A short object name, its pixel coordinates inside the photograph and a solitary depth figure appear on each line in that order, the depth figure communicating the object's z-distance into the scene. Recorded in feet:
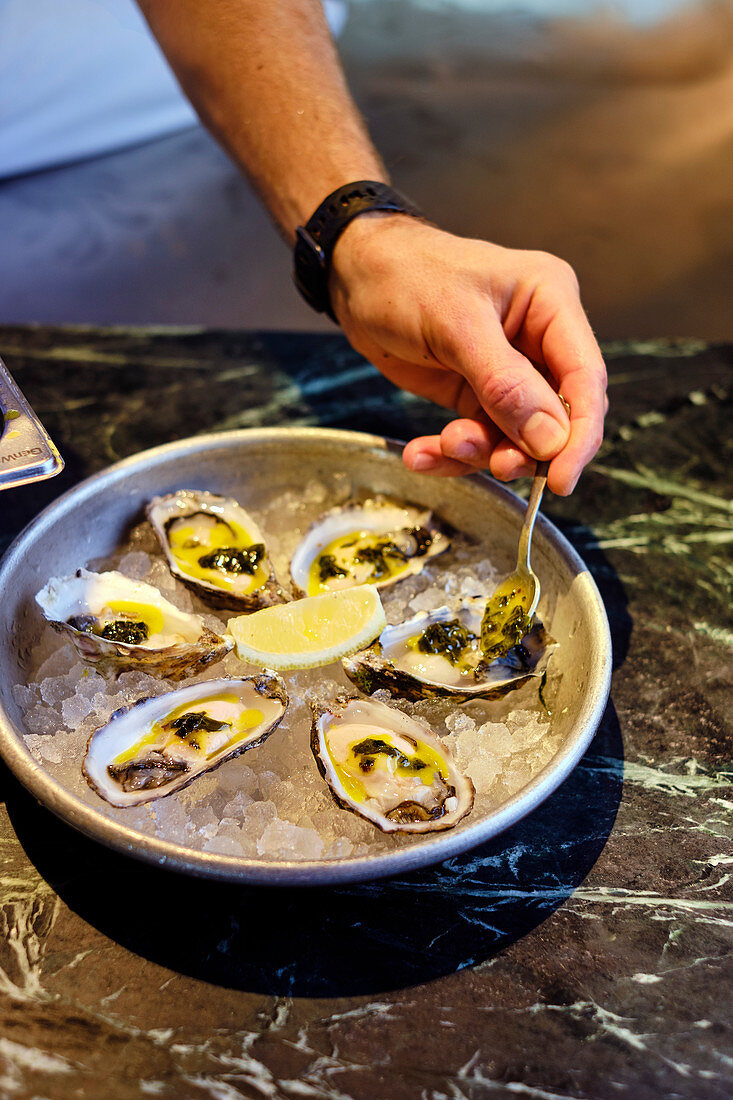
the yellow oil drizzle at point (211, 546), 2.01
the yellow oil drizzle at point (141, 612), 1.92
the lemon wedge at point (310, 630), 1.83
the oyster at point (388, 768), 1.64
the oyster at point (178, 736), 1.66
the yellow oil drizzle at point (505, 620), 1.85
